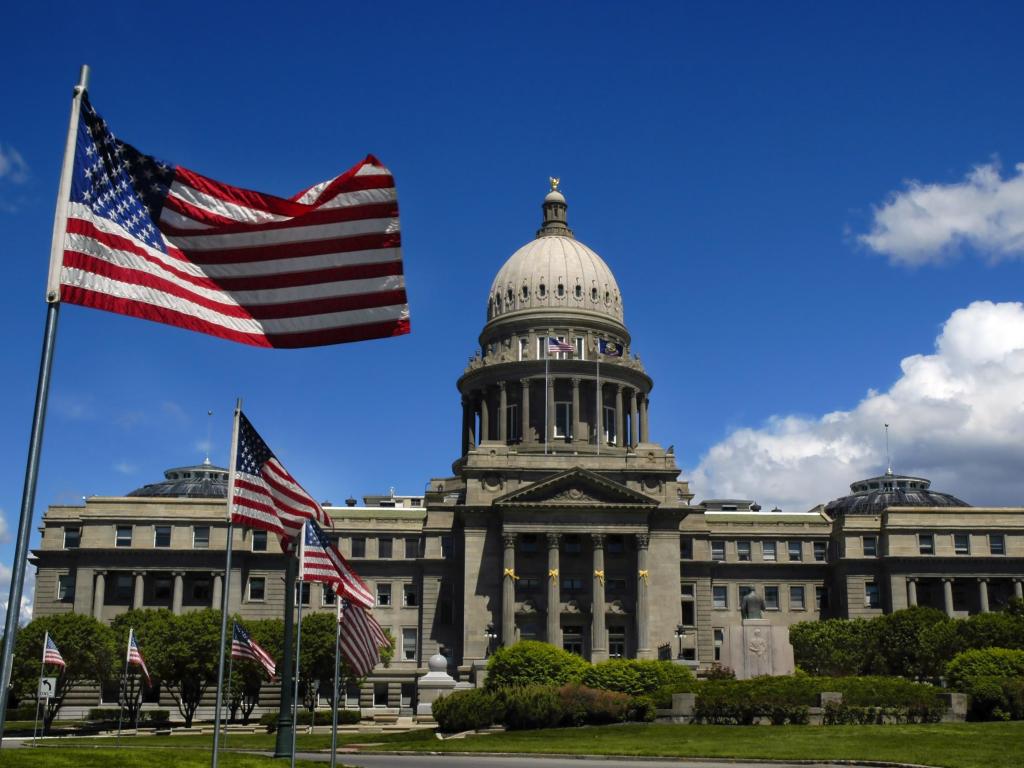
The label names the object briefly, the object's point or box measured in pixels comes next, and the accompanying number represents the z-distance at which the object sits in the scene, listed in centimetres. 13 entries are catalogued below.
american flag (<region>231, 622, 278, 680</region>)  5000
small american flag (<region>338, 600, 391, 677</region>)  3322
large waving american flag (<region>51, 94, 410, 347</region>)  1620
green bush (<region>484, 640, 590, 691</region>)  7306
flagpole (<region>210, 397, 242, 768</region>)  2078
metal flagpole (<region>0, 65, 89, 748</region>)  1395
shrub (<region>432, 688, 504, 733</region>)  5838
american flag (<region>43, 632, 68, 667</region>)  5553
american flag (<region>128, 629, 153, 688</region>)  5841
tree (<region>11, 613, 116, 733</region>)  7769
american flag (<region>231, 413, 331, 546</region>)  2686
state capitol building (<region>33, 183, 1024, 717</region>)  9438
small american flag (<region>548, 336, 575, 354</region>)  11406
